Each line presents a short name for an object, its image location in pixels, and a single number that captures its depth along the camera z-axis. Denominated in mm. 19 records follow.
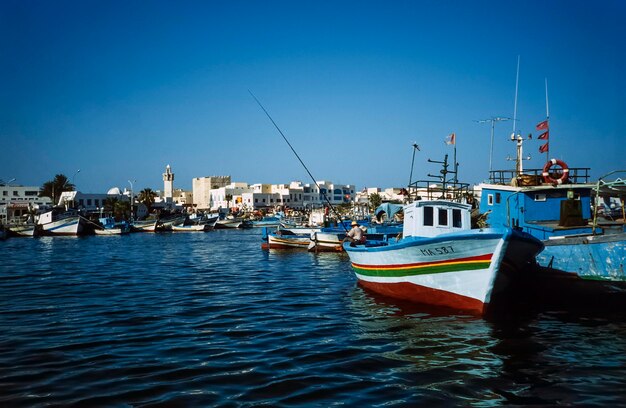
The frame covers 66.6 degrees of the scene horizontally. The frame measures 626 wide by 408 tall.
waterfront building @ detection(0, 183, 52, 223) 92062
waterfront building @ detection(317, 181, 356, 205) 149000
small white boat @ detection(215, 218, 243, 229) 92038
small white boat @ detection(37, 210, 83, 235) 68438
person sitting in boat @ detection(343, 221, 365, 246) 20297
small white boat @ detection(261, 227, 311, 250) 38784
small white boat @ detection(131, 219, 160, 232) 81312
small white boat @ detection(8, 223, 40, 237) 67188
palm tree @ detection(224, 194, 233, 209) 145462
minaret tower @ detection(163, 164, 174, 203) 164875
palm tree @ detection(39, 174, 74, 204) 109025
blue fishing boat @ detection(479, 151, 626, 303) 14625
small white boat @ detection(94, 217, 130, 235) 70750
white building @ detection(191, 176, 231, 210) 168788
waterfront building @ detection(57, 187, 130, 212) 100681
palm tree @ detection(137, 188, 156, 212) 118500
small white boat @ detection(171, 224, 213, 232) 83812
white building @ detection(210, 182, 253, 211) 144450
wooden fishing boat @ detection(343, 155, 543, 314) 12758
